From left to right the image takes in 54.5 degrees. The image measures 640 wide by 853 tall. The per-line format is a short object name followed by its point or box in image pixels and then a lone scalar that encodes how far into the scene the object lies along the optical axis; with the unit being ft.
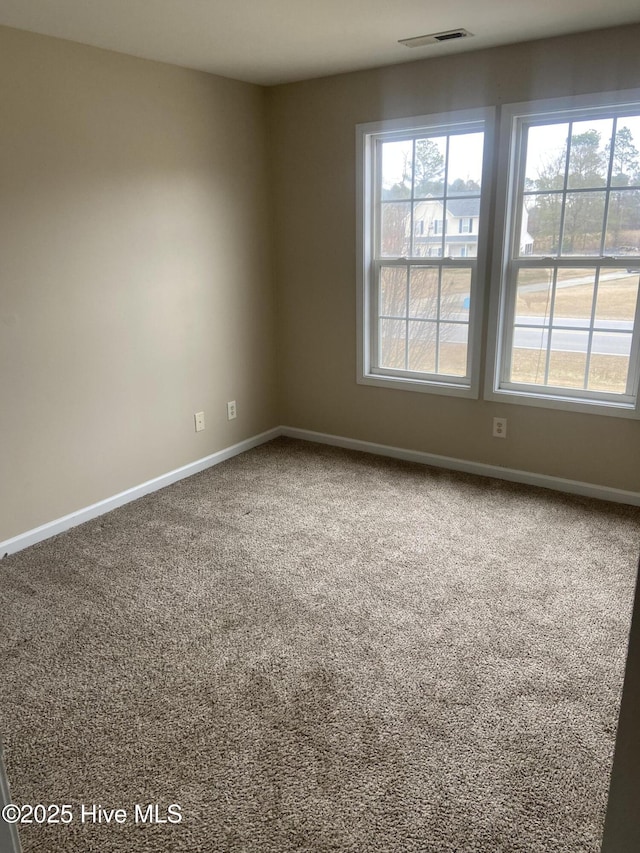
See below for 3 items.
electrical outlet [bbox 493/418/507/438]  12.36
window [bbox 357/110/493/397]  11.85
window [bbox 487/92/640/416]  10.43
